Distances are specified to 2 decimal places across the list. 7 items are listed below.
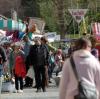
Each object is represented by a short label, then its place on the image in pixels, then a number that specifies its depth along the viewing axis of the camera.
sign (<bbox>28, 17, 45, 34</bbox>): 33.00
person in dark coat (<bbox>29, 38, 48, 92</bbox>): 18.67
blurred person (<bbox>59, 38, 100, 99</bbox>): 8.60
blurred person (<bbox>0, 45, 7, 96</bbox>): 15.06
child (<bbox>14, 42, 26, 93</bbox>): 18.83
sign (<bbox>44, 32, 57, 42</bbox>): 45.08
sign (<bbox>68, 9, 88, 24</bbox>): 26.16
